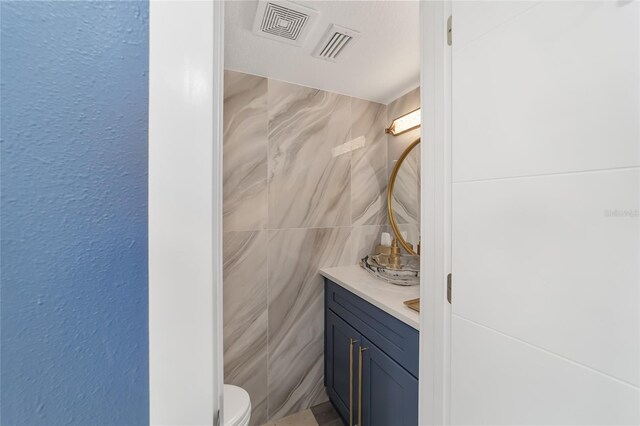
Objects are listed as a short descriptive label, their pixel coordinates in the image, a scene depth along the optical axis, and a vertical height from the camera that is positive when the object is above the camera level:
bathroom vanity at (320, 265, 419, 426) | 0.96 -0.65
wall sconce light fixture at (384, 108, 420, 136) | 1.54 +0.58
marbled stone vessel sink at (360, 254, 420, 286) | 1.35 -0.34
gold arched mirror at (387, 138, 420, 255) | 1.57 +0.08
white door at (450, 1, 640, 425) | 0.44 +0.00
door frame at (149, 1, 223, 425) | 0.27 +0.00
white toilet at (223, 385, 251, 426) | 0.93 -0.78
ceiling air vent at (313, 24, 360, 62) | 1.11 +0.82
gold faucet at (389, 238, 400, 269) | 1.51 -0.28
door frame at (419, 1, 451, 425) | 0.75 -0.01
